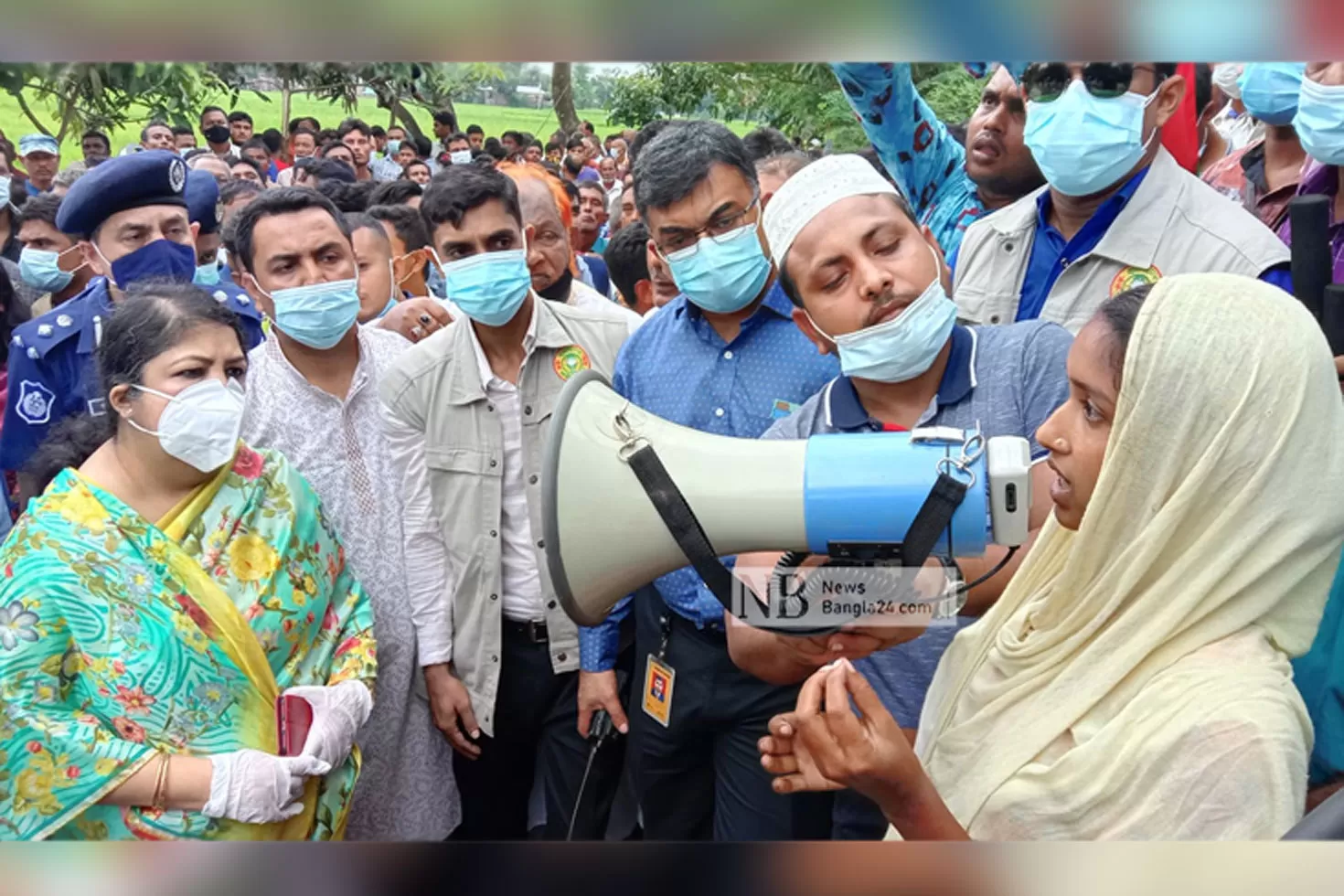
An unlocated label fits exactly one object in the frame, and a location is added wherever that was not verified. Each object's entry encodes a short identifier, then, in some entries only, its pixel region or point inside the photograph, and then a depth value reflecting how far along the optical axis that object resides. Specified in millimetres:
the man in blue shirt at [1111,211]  1868
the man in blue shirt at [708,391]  2260
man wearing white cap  1742
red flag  2275
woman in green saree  1942
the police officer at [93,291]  2818
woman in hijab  1295
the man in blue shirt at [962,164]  2371
